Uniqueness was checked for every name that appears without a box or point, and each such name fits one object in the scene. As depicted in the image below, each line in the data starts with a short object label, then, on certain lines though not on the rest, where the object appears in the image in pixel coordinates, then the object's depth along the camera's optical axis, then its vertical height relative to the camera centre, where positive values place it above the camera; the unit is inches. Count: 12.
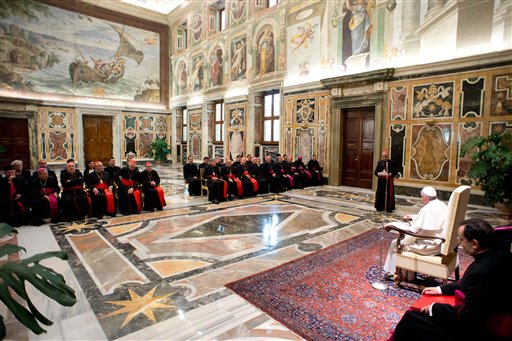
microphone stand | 132.9 -60.6
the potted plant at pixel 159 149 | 699.4 -7.9
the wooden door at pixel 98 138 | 649.6 +15.8
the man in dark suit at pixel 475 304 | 66.9 -34.4
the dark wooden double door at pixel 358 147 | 386.3 +0.3
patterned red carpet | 104.1 -60.9
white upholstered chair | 114.0 -44.7
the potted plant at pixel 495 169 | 237.5 -16.2
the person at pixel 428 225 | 127.2 -32.7
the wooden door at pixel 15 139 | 546.3 +10.1
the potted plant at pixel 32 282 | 69.1 -33.0
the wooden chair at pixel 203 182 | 341.4 -40.9
